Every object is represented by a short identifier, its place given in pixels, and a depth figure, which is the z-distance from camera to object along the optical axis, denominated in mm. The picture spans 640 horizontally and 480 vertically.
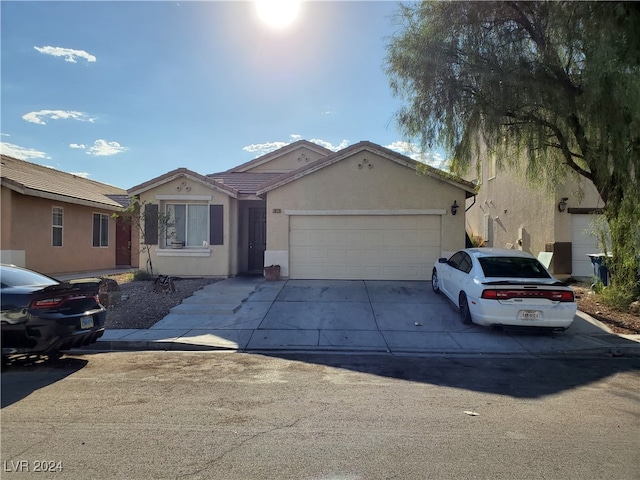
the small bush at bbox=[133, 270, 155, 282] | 13047
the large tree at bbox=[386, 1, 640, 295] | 7906
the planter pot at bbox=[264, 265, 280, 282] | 12656
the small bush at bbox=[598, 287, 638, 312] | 9461
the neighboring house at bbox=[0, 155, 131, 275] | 13312
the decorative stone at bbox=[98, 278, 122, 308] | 9602
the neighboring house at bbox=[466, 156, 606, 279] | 13305
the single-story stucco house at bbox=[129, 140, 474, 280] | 12711
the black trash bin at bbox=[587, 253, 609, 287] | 10841
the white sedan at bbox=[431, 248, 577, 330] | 7602
